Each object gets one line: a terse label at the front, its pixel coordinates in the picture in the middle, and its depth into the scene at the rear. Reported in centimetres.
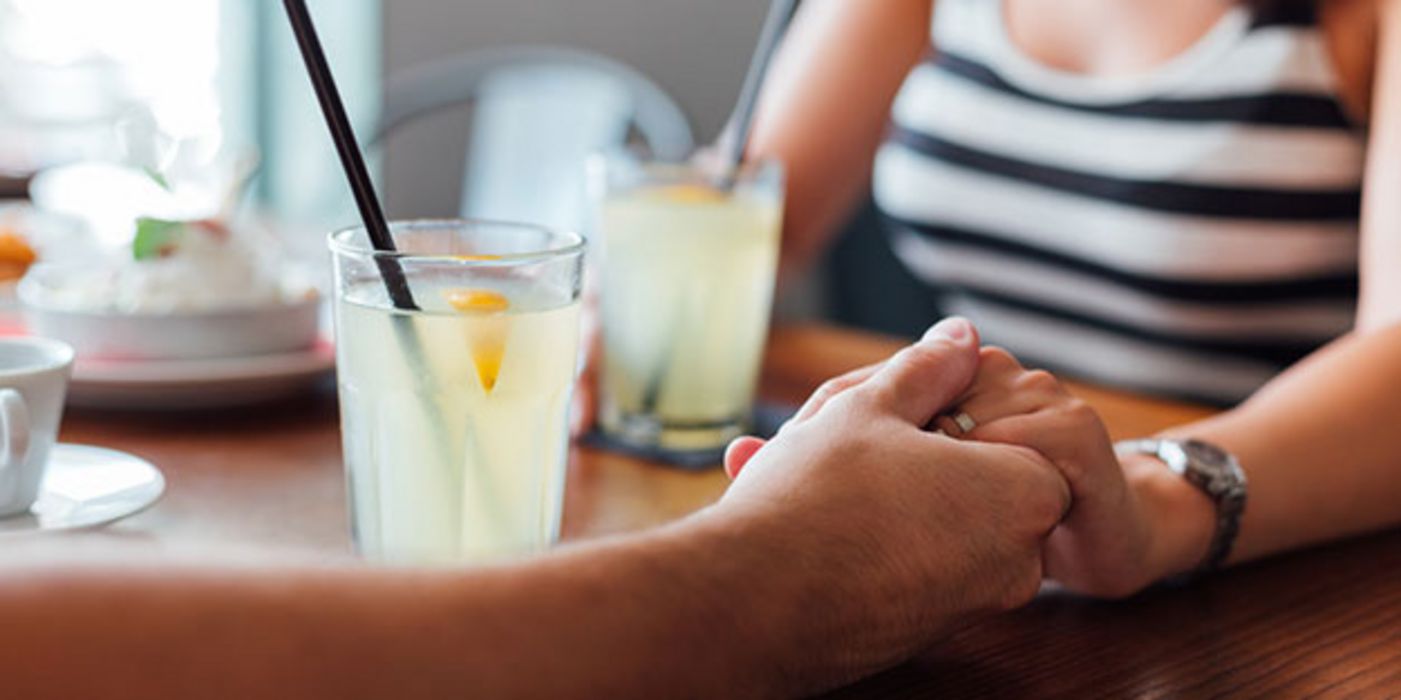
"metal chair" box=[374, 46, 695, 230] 245
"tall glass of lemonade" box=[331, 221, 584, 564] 75
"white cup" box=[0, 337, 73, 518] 77
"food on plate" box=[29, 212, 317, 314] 108
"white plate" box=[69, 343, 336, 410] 104
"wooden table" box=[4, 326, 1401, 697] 70
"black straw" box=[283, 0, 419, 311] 74
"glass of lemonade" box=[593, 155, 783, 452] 109
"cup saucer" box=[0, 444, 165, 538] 77
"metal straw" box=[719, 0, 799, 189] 119
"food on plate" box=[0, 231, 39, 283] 143
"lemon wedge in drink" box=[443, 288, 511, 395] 75
